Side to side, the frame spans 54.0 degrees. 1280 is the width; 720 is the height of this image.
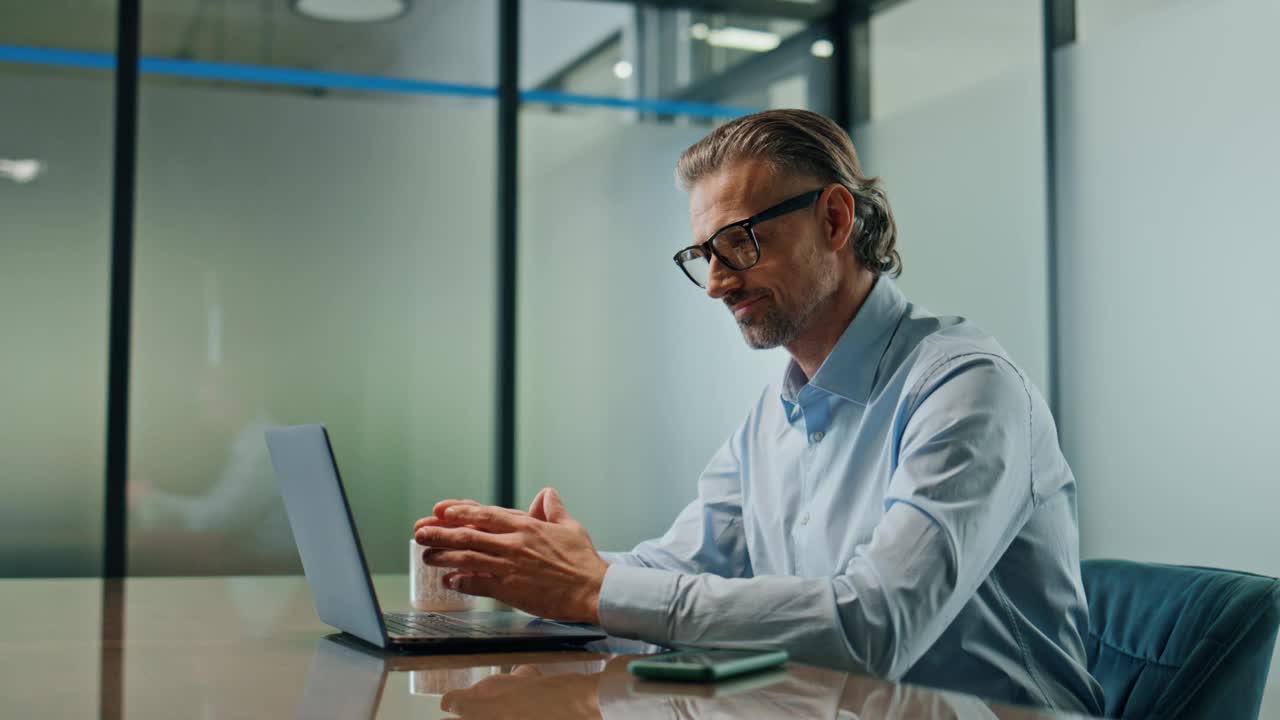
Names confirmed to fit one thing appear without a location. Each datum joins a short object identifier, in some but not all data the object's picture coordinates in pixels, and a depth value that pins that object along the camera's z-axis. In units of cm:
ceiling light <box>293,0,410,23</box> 418
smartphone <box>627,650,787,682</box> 102
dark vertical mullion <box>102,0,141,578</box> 393
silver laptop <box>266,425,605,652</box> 124
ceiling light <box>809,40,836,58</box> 480
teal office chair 135
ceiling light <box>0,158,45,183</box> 388
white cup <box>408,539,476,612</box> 151
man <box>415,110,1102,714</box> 125
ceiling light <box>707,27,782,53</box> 462
